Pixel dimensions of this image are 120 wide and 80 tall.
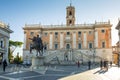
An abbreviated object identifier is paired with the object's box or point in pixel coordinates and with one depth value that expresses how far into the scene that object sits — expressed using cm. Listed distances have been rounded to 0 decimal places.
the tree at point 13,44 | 3579
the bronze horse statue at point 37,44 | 1368
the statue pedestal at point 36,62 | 1305
